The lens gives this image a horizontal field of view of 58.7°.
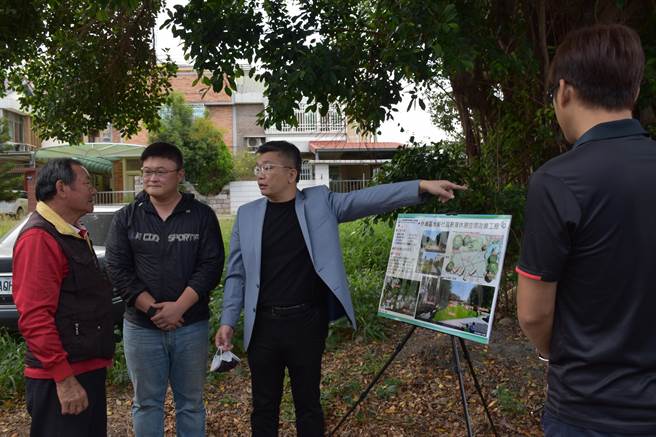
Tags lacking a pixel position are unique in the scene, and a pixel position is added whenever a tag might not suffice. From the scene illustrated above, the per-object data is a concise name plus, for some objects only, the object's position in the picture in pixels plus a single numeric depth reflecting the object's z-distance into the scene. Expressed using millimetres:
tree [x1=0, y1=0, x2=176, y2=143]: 6598
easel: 3162
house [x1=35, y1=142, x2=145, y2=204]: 21812
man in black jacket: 3148
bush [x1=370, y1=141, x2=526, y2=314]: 4570
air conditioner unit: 34438
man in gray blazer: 3062
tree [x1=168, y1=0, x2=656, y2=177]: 3639
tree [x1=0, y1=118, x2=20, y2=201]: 15828
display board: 2822
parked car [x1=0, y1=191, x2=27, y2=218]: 21516
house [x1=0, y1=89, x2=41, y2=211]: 24702
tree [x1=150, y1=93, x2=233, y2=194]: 28188
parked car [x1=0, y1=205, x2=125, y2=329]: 5449
